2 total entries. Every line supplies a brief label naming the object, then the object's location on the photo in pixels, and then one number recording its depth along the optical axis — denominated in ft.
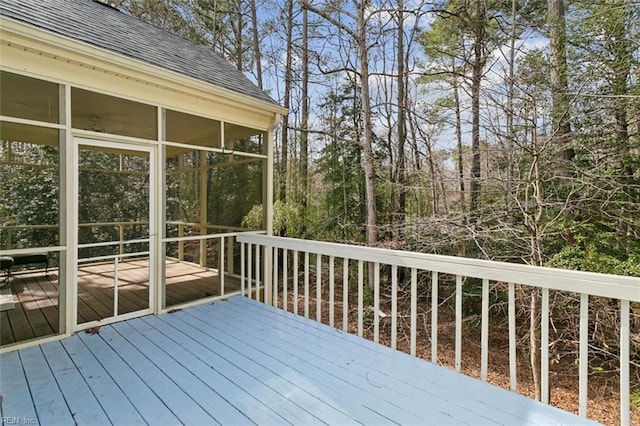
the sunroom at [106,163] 10.29
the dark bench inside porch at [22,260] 10.57
